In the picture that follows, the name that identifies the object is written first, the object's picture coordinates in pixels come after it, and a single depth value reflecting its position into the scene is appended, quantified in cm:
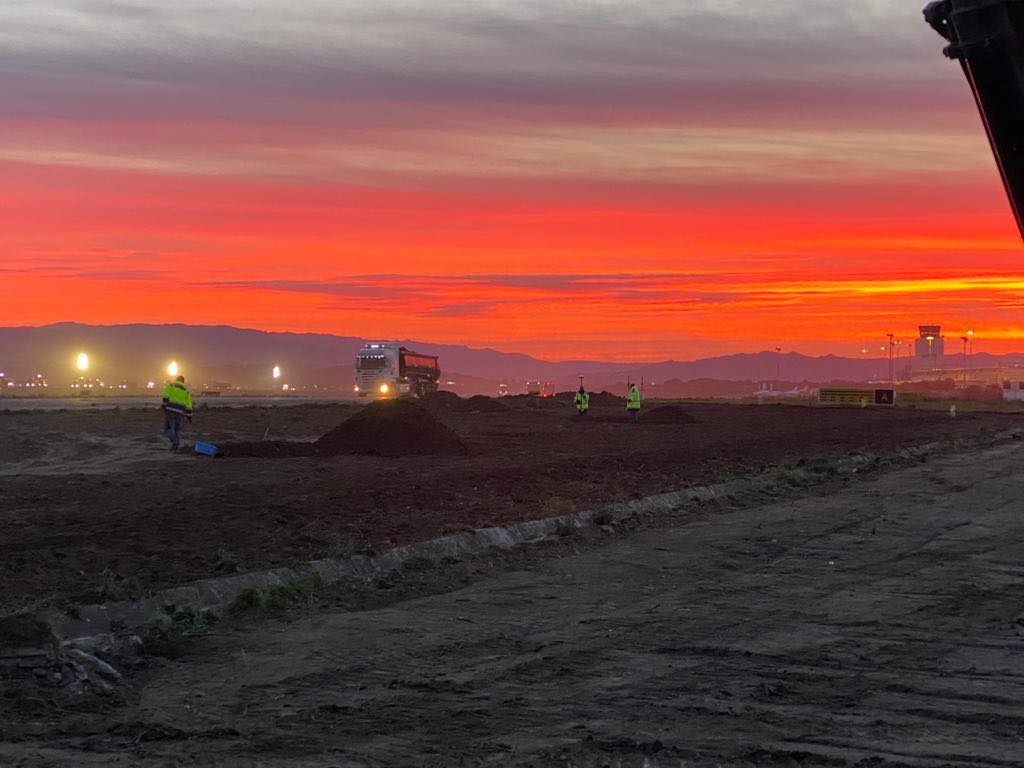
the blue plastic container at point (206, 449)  3034
